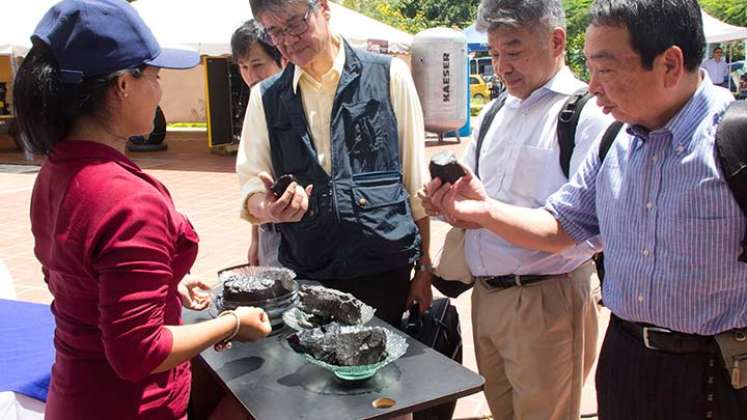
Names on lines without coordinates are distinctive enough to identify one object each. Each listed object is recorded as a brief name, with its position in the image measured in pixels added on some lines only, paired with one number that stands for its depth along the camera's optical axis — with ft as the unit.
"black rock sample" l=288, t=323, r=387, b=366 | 5.40
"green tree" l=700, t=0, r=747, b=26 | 79.20
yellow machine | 40.96
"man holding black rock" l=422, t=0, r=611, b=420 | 7.07
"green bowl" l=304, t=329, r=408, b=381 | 5.35
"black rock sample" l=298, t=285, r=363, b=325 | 6.31
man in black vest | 7.69
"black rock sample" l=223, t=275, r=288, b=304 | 6.57
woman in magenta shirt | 4.43
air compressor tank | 39.55
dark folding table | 5.01
